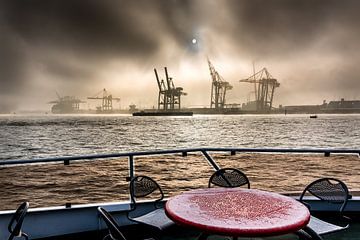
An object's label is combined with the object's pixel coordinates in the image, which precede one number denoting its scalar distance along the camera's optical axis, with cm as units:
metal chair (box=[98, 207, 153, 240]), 192
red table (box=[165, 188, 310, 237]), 190
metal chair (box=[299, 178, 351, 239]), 298
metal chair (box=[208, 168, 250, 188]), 359
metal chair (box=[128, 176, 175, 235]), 280
